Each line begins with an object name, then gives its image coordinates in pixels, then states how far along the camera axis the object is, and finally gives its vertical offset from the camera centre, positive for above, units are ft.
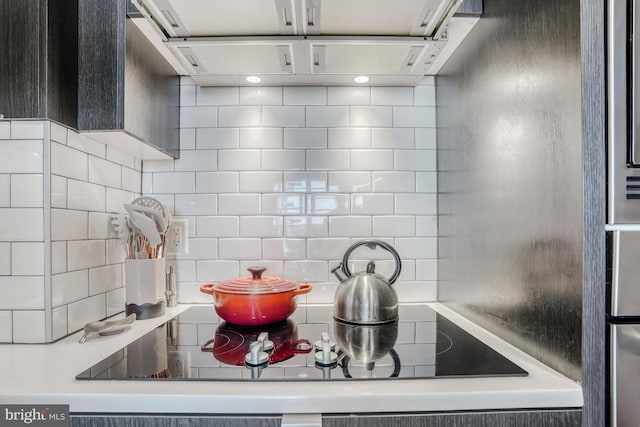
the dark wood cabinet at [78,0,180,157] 3.38 +1.29
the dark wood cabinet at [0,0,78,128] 3.08 +1.24
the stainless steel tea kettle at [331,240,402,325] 3.78 -0.84
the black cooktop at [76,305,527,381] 2.57 -1.07
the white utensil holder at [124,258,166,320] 3.99 -0.75
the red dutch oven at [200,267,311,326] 3.66 -0.81
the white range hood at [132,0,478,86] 3.14 +1.65
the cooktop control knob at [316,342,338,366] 2.71 -1.00
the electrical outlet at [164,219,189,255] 4.83 -0.29
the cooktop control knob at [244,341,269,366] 2.70 -1.00
